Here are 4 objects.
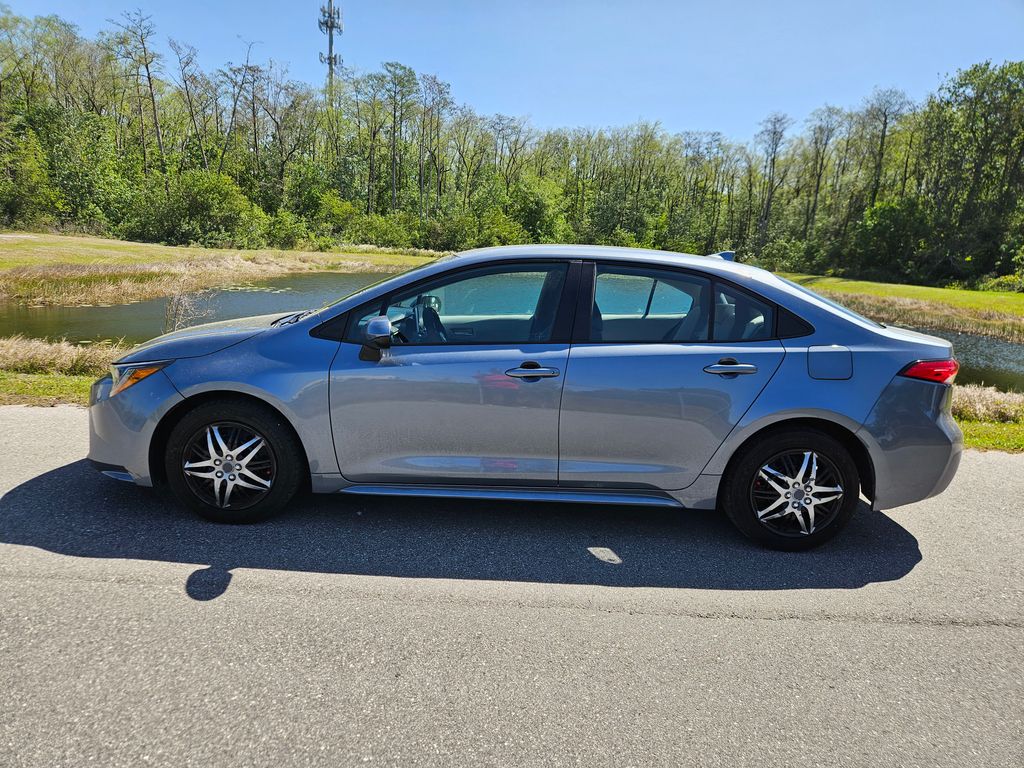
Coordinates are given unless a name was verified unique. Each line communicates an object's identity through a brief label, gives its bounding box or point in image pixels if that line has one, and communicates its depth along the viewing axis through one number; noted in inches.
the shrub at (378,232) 2486.3
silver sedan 147.3
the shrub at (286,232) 2119.8
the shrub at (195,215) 1895.9
